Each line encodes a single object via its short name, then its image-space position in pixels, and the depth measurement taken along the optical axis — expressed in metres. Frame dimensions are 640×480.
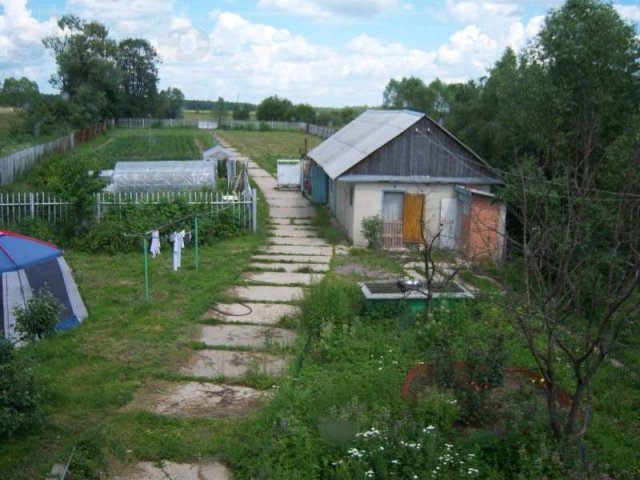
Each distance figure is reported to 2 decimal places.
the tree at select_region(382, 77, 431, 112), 53.88
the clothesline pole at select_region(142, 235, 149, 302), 13.18
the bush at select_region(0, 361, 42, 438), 7.58
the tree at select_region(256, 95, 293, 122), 87.38
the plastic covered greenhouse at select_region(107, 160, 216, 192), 23.98
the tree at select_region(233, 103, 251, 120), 93.31
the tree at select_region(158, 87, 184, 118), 85.06
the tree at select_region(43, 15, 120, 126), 65.94
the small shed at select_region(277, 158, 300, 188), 31.03
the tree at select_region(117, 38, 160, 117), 80.88
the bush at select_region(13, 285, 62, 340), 9.26
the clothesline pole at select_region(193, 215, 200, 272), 16.13
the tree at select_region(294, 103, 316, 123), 84.31
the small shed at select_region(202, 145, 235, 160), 32.17
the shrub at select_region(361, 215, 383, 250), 19.23
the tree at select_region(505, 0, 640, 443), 14.40
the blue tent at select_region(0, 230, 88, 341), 10.98
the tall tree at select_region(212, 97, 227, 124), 91.01
